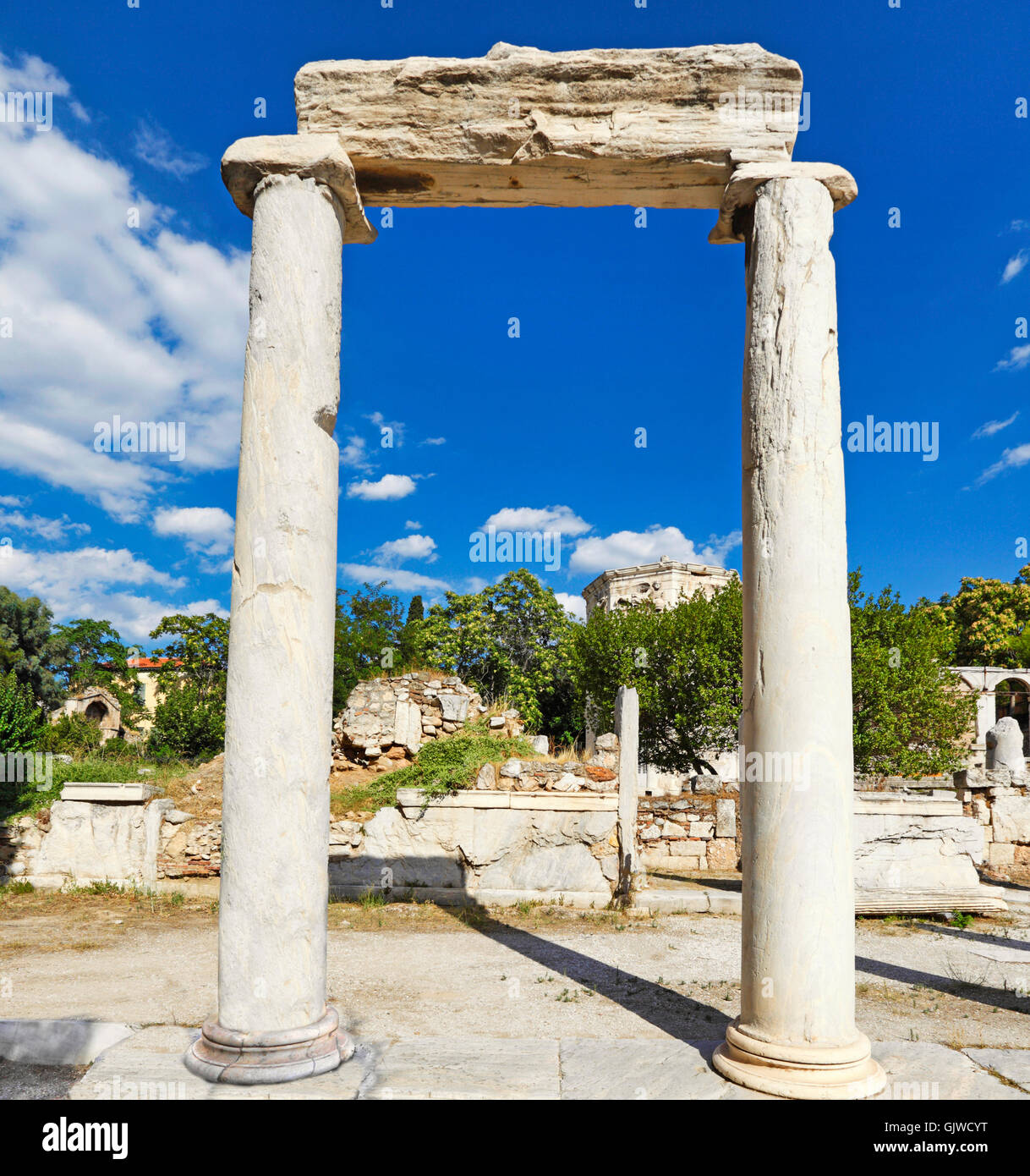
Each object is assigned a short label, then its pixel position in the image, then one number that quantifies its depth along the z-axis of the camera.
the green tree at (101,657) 43.53
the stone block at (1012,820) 13.18
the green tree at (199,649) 34.44
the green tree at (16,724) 12.00
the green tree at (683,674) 21.98
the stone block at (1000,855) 13.14
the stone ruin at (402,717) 12.95
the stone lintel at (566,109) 4.52
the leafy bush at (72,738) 17.55
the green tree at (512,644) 32.25
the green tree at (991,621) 42.57
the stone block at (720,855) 12.80
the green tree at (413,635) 32.83
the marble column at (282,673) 3.74
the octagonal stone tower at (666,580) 42.38
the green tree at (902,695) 20.70
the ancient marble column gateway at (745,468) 3.76
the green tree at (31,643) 32.38
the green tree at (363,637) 31.50
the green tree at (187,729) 24.11
